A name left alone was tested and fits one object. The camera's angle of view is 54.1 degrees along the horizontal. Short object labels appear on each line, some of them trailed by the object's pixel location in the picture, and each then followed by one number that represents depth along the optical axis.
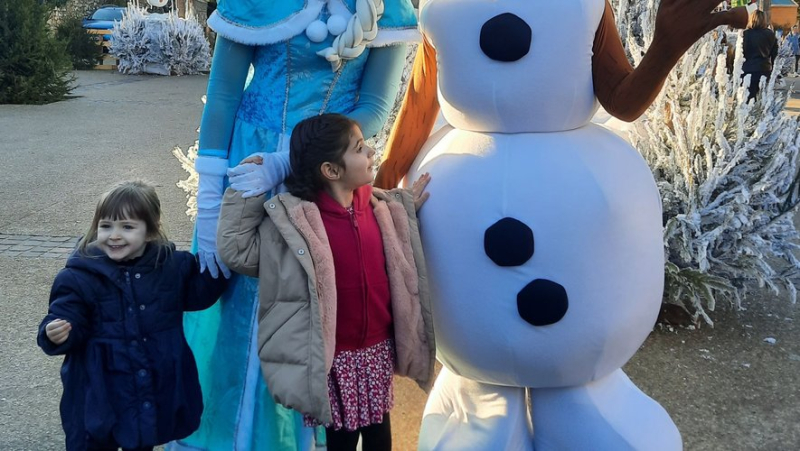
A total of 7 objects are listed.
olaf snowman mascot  1.96
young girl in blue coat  2.07
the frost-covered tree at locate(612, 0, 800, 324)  3.65
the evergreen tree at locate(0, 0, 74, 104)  12.40
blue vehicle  24.04
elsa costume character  2.11
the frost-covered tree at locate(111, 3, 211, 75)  18.41
